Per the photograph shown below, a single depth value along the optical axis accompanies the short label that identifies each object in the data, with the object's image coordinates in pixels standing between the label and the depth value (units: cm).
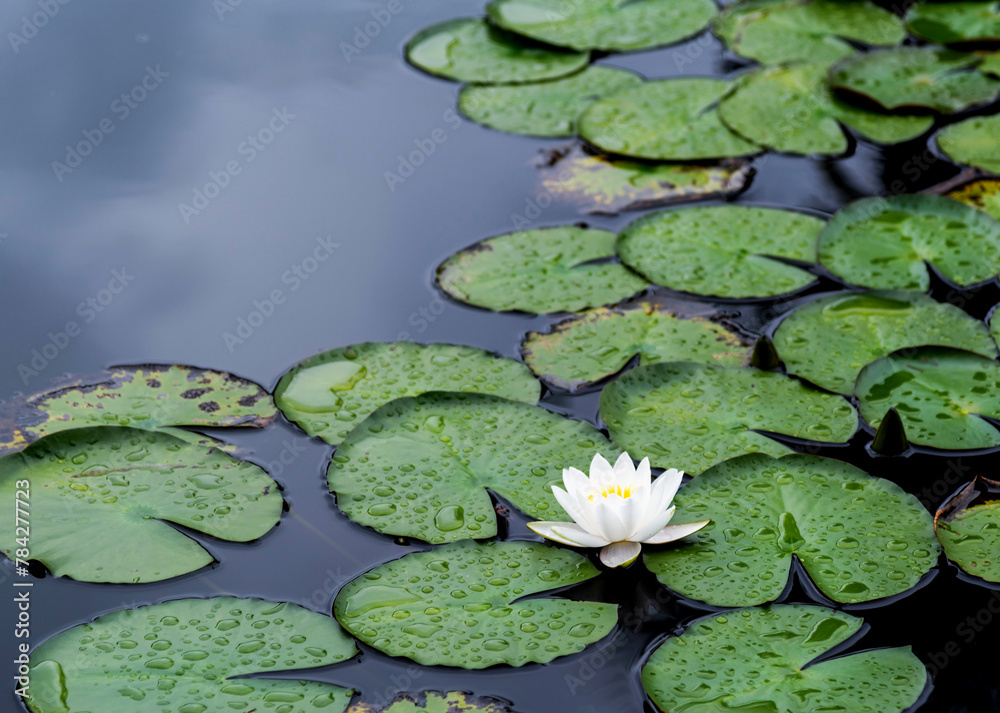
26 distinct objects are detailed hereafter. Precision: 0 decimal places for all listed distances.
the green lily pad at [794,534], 385
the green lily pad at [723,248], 580
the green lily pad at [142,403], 466
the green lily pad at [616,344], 514
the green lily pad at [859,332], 512
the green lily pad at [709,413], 461
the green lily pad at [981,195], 645
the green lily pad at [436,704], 342
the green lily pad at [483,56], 823
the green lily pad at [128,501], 398
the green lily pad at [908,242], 581
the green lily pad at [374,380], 479
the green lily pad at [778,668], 337
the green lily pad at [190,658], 337
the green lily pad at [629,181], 670
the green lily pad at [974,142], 695
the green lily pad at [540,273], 572
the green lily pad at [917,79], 766
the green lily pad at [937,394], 466
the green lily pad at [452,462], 419
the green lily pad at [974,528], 395
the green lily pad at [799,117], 732
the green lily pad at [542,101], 756
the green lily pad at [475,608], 357
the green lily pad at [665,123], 717
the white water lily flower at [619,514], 386
